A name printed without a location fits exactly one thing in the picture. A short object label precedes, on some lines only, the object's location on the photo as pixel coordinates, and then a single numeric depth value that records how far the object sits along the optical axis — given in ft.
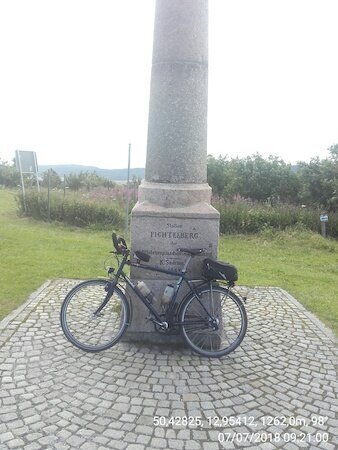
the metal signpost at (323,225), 37.47
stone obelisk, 14.88
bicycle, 14.16
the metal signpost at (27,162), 55.15
